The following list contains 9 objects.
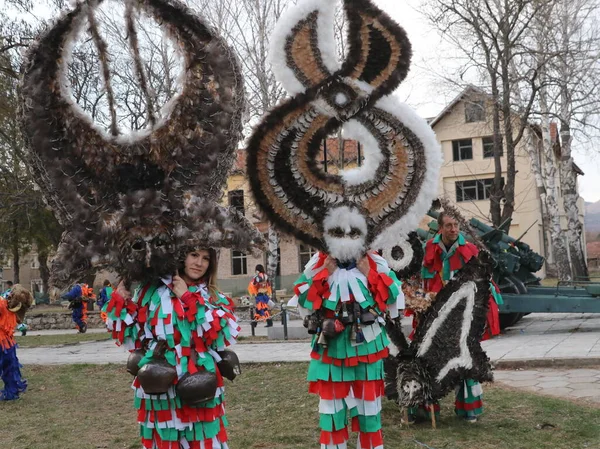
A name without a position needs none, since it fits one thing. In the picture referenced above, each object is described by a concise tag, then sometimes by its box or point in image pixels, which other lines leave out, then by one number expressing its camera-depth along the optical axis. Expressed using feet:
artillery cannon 32.86
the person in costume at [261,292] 56.18
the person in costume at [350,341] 13.12
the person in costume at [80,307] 61.46
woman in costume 10.88
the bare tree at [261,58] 67.51
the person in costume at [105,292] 56.90
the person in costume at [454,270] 17.06
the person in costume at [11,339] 25.45
